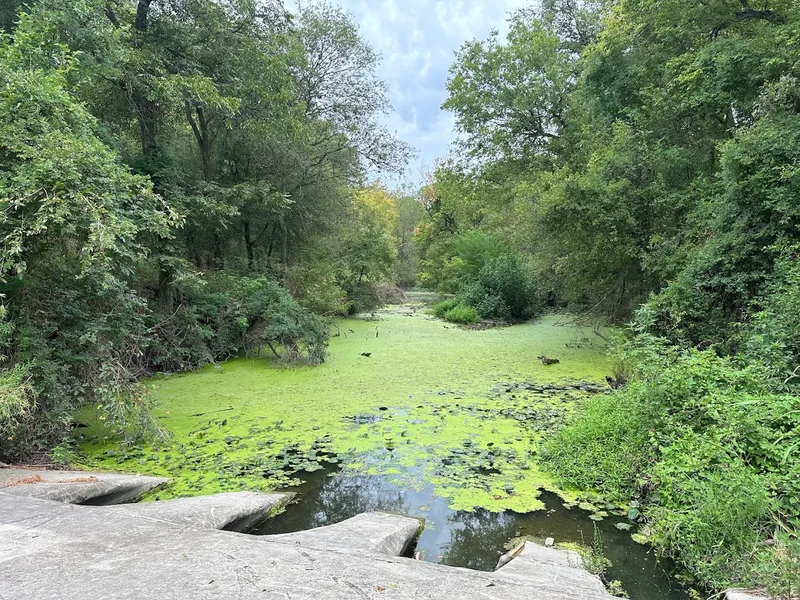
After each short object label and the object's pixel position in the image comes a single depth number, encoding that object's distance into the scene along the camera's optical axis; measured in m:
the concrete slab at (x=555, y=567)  2.50
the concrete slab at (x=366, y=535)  2.79
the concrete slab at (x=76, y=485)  3.28
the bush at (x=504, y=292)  16.17
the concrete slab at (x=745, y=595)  2.22
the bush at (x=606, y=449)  3.98
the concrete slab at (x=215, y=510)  3.01
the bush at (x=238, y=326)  8.38
